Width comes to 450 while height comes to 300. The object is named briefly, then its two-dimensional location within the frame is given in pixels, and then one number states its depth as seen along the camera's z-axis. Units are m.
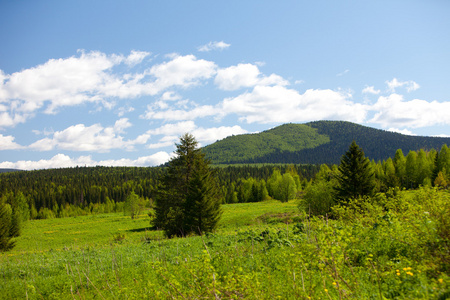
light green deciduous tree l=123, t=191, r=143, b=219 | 69.38
